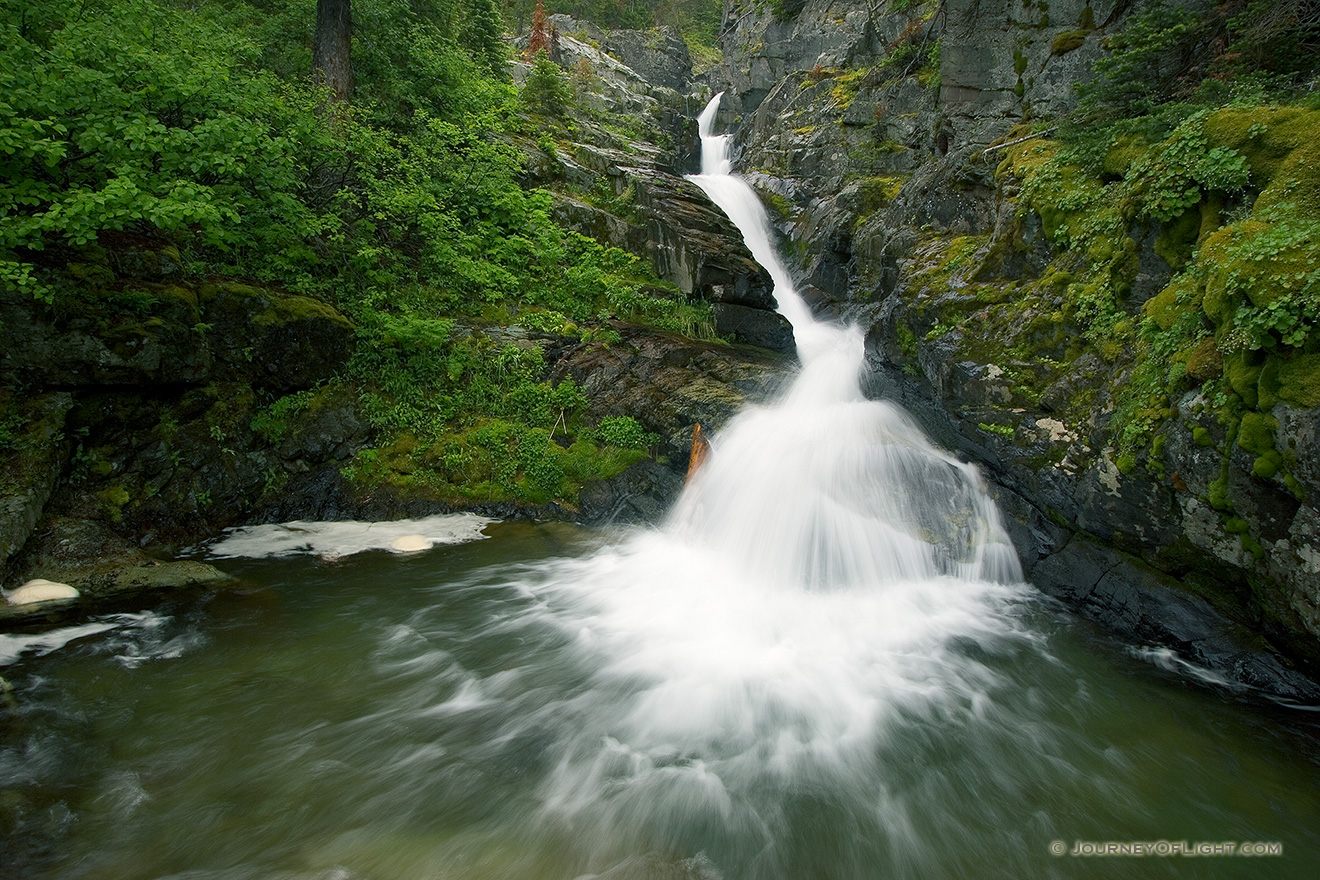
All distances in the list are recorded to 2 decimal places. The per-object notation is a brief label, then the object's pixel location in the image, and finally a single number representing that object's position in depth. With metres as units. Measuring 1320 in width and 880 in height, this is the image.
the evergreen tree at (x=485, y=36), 17.30
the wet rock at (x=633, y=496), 9.46
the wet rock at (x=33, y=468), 5.92
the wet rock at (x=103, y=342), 6.51
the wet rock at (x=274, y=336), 8.34
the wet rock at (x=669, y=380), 10.16
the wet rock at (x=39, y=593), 5.60
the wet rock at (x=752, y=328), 13.52
